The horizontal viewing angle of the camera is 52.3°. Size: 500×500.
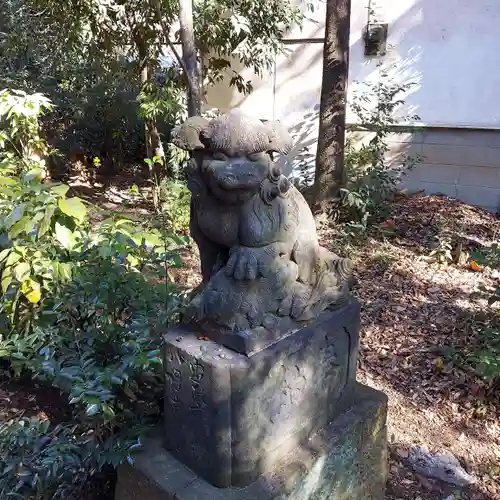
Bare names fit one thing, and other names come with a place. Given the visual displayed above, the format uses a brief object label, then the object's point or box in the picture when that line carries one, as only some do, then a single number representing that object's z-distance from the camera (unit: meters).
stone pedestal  1.80
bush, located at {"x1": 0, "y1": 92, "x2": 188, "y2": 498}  2.04
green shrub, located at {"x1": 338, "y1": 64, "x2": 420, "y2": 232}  5.40
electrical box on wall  6.29
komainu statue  1.74
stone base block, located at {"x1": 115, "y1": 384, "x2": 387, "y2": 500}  1.90
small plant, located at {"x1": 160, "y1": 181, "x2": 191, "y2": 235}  5.53
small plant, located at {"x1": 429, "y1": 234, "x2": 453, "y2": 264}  4.85
